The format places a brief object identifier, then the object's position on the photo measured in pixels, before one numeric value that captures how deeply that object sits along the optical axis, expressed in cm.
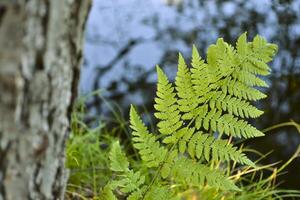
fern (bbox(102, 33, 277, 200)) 182
